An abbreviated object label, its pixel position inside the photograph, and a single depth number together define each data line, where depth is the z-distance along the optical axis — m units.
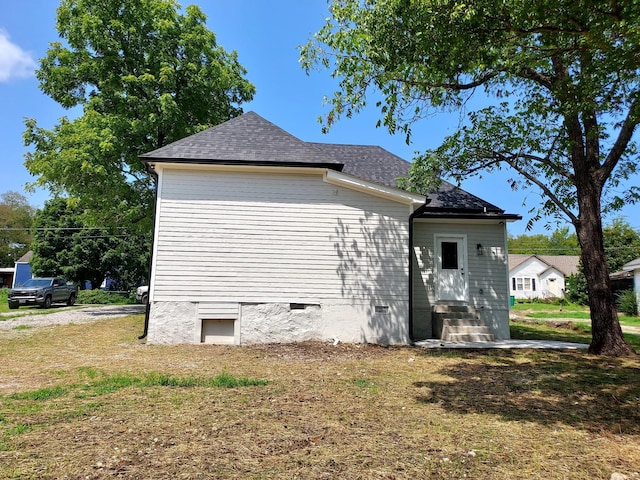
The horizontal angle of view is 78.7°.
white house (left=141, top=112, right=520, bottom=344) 9.05
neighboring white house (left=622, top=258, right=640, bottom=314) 23.70
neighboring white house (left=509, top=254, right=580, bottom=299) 45.25
